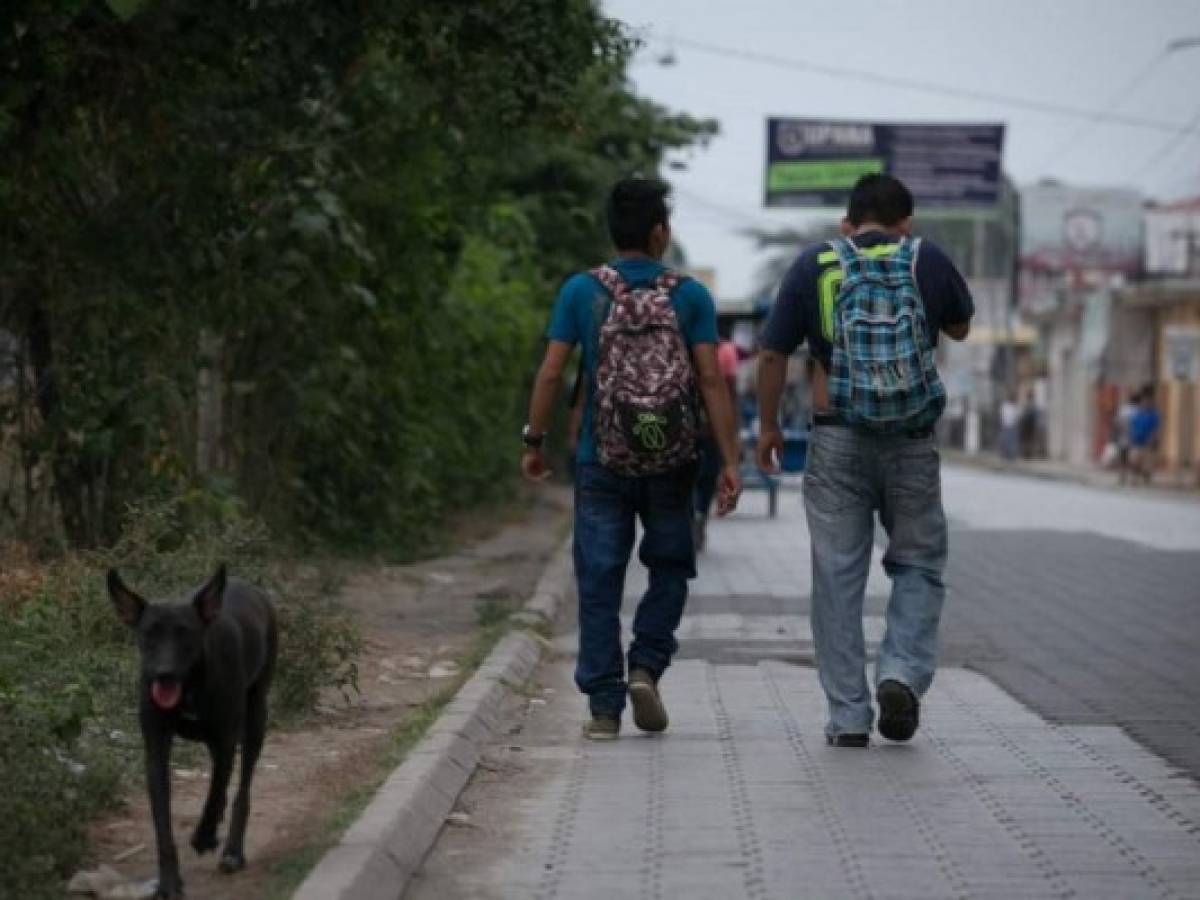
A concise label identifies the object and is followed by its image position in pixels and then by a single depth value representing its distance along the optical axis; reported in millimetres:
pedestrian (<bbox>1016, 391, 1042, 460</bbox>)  79688
